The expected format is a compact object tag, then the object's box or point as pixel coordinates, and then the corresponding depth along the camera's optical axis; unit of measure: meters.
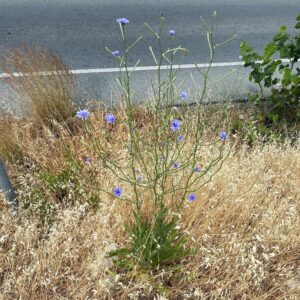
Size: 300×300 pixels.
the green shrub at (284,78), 3.46
